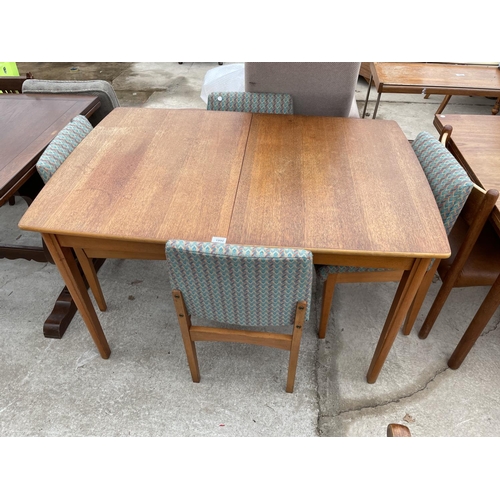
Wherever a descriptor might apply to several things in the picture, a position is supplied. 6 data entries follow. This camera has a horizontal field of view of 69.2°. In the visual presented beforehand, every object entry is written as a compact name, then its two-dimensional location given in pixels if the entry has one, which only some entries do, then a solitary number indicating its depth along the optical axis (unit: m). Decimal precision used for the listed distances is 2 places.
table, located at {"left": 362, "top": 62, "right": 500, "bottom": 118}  2.80
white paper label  1.16
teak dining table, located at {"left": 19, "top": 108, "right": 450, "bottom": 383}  1.19
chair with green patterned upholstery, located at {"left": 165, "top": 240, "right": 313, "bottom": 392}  1.01
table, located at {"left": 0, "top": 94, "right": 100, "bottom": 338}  1.59
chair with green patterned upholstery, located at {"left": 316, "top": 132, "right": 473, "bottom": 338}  1.32
